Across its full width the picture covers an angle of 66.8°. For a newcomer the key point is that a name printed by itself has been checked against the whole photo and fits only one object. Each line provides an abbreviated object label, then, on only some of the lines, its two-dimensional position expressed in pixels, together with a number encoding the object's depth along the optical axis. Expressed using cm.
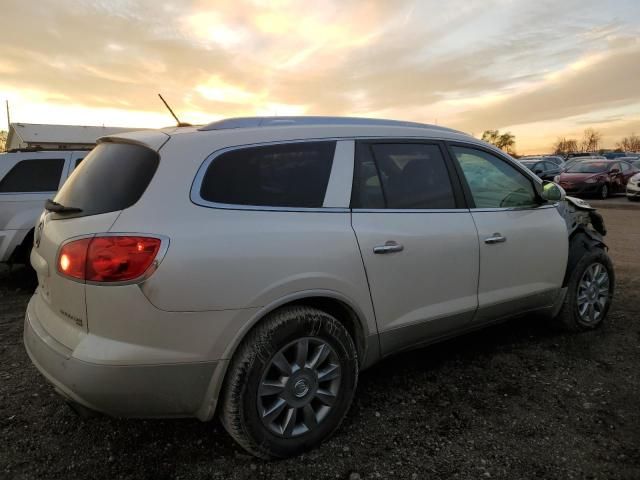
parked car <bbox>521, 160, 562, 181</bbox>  2000
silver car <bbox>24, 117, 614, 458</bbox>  212
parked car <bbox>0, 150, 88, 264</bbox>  568
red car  1811
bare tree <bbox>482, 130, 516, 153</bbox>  8912
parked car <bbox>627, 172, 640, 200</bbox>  1698
